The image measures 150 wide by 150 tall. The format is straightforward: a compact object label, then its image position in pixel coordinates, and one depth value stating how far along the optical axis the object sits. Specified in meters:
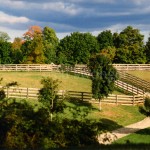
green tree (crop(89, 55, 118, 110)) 38.67
